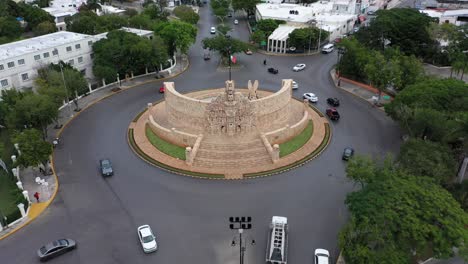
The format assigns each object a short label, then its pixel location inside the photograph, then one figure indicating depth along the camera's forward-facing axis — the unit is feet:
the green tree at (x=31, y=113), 164.35
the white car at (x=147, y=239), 115.55
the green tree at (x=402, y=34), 265.13
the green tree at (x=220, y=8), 387.14
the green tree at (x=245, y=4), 396.98
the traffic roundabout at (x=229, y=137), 157.89
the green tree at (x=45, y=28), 312.91
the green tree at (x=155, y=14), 347.15
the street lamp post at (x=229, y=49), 264.64
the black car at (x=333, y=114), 196.03
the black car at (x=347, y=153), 161.17
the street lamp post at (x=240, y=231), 99.17
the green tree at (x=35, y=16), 332.60
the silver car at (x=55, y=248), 113.29
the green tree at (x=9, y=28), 301.22
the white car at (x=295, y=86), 234.70
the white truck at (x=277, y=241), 110.11
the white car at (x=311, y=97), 215.51
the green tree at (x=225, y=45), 264.93
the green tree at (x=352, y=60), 234.99
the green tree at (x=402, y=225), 99.66
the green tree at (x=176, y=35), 266.16
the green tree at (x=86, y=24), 296.75
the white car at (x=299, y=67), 264.56
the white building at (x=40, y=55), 208.33
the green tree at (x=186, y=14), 352.75
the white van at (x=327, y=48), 300.26
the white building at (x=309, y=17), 305.32
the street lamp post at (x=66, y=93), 197.93
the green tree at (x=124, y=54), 231.09
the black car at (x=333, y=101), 212.02
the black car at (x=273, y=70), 261.03
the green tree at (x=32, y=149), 143.64
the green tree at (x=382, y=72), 202.83
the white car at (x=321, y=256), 109.70
